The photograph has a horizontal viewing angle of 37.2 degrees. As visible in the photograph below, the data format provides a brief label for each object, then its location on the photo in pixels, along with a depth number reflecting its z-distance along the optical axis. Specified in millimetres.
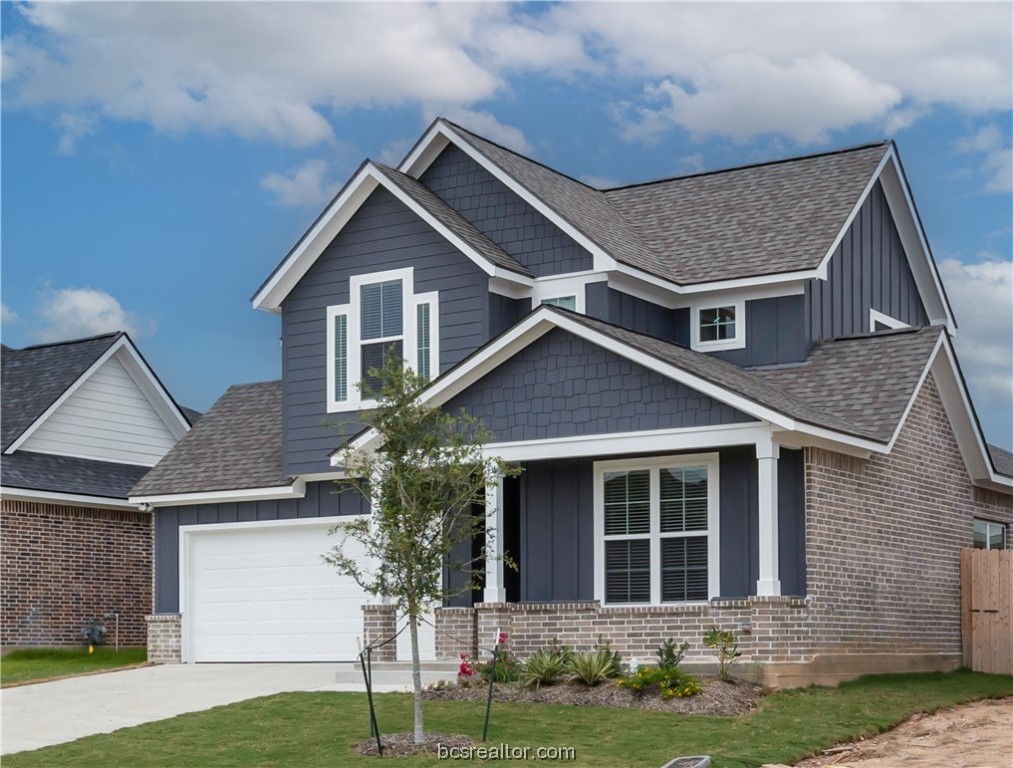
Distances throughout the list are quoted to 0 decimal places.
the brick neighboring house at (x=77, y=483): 29734
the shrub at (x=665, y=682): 17844
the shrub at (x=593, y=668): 18812
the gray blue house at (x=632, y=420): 20141
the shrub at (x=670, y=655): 18531
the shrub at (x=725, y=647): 18938
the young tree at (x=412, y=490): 15859
